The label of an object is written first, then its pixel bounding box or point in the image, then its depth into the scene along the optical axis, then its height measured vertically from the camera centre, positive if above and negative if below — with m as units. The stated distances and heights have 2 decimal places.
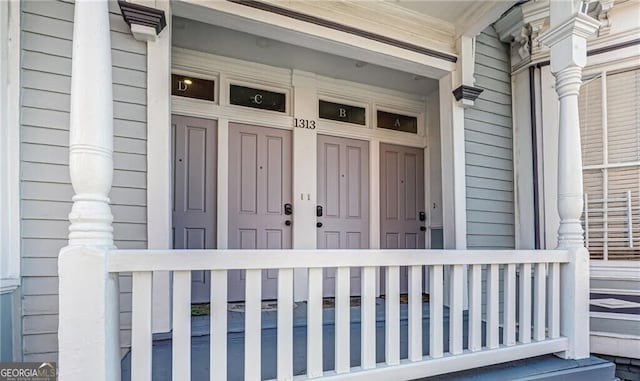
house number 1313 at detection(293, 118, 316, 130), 3.85 +0.78
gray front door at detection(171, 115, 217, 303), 3.39 +0.10
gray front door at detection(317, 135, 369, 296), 4.00 +0.02
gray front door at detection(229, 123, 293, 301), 3.61 +0.06
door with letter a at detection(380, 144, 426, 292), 4.34 +0.00
